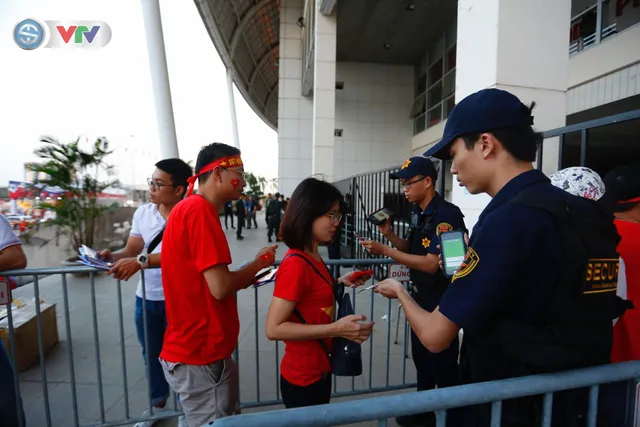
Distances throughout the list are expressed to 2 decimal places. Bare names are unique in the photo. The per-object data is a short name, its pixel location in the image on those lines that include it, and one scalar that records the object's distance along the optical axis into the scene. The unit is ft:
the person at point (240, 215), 43.83
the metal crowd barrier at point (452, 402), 2.75
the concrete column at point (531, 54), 9.75
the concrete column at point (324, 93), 38.22
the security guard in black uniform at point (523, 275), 3.01
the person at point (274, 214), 40.83
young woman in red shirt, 5.25
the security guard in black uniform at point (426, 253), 7.60
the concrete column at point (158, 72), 33.01
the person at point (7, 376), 6.26
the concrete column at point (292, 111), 67.72
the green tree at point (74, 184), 24.80
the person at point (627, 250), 4.91
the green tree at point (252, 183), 127.45
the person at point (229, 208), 57.97
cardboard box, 11.23
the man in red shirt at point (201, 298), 5.54
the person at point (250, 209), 59.72
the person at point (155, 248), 8.59
